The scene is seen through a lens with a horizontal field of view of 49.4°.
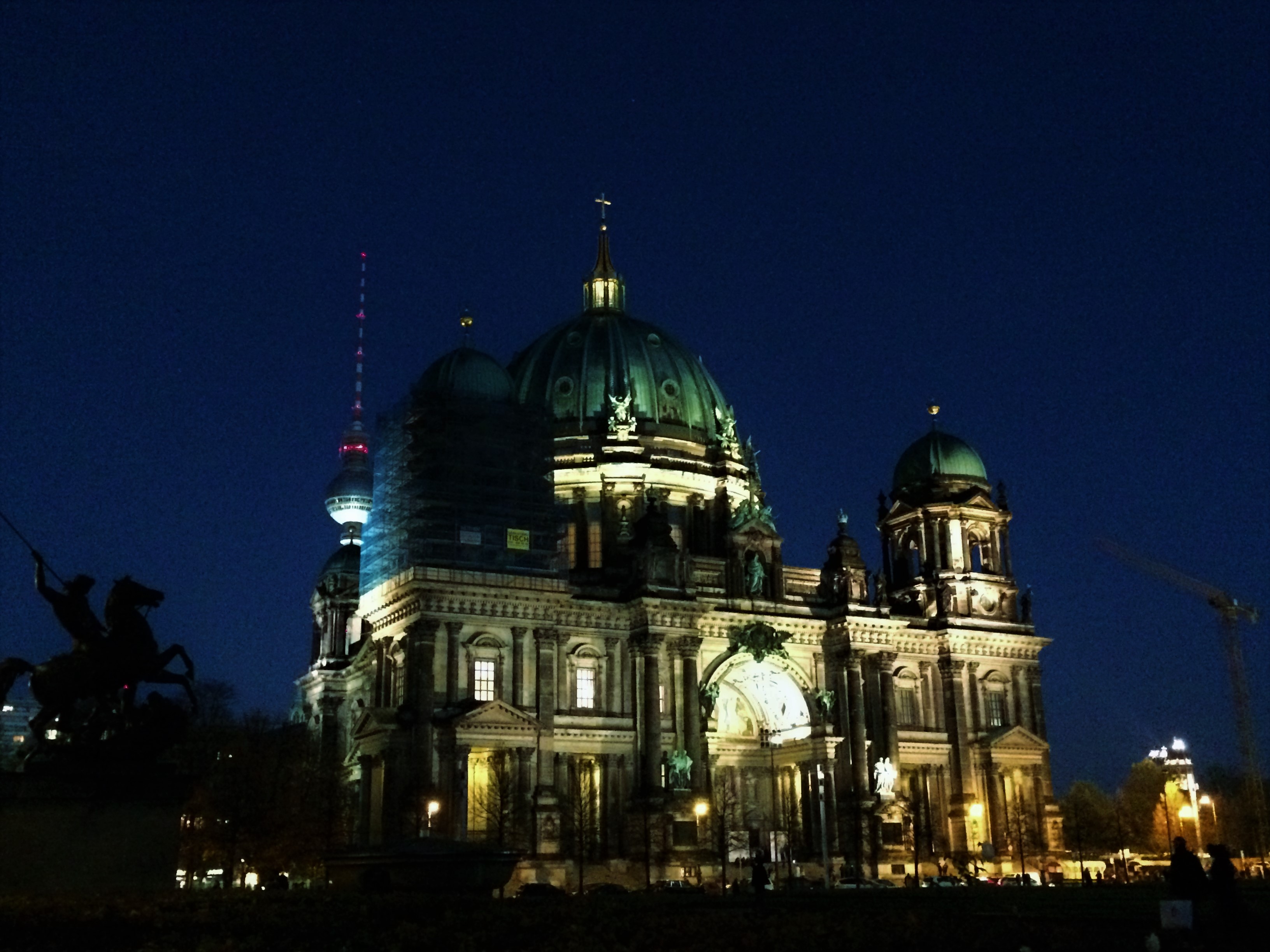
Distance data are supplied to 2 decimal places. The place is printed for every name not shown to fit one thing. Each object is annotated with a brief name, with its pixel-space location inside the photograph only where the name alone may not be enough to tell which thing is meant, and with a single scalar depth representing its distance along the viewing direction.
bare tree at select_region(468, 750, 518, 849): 67.88
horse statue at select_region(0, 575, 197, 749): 30.44
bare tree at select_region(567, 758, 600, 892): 69.56
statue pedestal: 28.62
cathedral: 72.25
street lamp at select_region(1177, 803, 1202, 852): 102.59
